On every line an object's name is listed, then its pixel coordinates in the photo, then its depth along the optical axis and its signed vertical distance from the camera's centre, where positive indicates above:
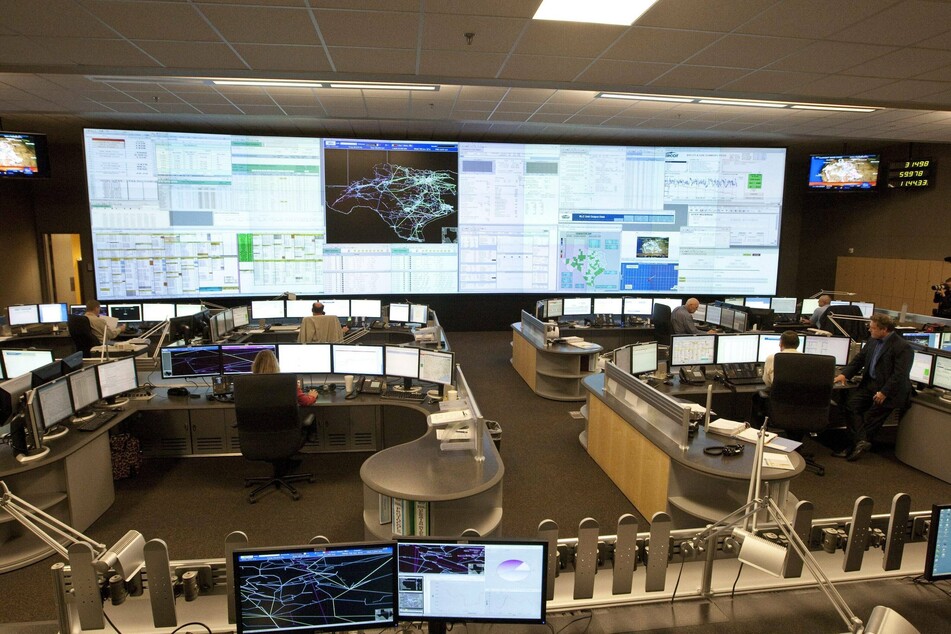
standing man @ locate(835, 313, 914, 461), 4.62 -1.14
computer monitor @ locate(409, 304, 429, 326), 7.84 -1.00
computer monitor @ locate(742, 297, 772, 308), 9.22 -0.92
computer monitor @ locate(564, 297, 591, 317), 8.32 -0.92
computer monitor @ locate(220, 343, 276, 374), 4.75 -0.99
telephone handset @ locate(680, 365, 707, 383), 5.07 -1.19
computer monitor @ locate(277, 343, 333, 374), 4.88 -1.02
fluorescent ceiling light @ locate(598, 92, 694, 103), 6.03 +1.62
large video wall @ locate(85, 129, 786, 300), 8.40 +0.43
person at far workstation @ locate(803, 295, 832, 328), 7.92 -0.91
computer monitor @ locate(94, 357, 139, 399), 4.21 -1.07
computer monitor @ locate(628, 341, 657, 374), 5.01 -1.02
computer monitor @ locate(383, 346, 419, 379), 4.68 -1.00
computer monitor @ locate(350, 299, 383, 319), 7.98 -0.94
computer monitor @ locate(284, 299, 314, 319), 7.97 -0.95
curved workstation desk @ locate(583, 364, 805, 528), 3.27 -1.40
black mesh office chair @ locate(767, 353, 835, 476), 4.31 -1.12
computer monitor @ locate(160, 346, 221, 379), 4.61 -1.01
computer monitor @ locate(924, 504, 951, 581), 1.87 -1.00
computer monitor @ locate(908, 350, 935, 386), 4.86 -1.04
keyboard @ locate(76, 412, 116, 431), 3.83 -1.29
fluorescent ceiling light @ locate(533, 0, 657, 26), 3.37 +1.45
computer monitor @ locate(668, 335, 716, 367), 5.15 -0.97
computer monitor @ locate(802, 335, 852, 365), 5.38 -0.96
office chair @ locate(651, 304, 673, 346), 7.75 -1.09
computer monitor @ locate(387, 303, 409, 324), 7.89 -1.00
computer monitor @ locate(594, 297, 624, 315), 8.43 -0.92
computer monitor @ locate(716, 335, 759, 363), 5.30 -0.98
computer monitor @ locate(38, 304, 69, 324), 7.79 -1.05
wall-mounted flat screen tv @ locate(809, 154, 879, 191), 9.85 +1.35
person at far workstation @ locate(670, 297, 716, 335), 6.71 -0.91
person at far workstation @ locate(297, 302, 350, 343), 6.58 -1.03
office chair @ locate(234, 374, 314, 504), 3.82 -1.22
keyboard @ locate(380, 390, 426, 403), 4.59 -1.27
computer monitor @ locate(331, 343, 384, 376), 4.81 -1.02
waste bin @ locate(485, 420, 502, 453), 4.00 -1.37
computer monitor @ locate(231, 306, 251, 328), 7.65 -1.05
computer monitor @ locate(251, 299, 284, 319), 7.90 -0.96
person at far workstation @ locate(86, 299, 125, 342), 6.63 -1.00
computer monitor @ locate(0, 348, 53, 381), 4.87 -1.06
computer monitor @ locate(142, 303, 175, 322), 7.83 -1.01
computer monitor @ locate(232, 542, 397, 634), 1.64 -1.03
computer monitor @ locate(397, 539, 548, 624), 1.67 -1.02
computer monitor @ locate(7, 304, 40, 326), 7.64 -1.05
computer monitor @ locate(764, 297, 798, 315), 9.02 -0.94
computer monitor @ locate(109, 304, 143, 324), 7.69 -1.02
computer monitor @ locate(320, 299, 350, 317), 7.91 -0.93
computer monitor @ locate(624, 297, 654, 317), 8.54 -0.93
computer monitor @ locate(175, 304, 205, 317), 7.75 -0.96
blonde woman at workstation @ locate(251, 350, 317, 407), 4.22 -0.93
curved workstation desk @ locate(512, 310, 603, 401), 6.50 -1.44
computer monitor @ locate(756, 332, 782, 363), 5.37 -0.93
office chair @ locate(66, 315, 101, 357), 6.54 -1.11
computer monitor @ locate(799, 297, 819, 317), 9.13 -0.98
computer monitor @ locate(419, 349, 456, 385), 4.48 -1.00
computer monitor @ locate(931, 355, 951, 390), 4.72 -1.06
